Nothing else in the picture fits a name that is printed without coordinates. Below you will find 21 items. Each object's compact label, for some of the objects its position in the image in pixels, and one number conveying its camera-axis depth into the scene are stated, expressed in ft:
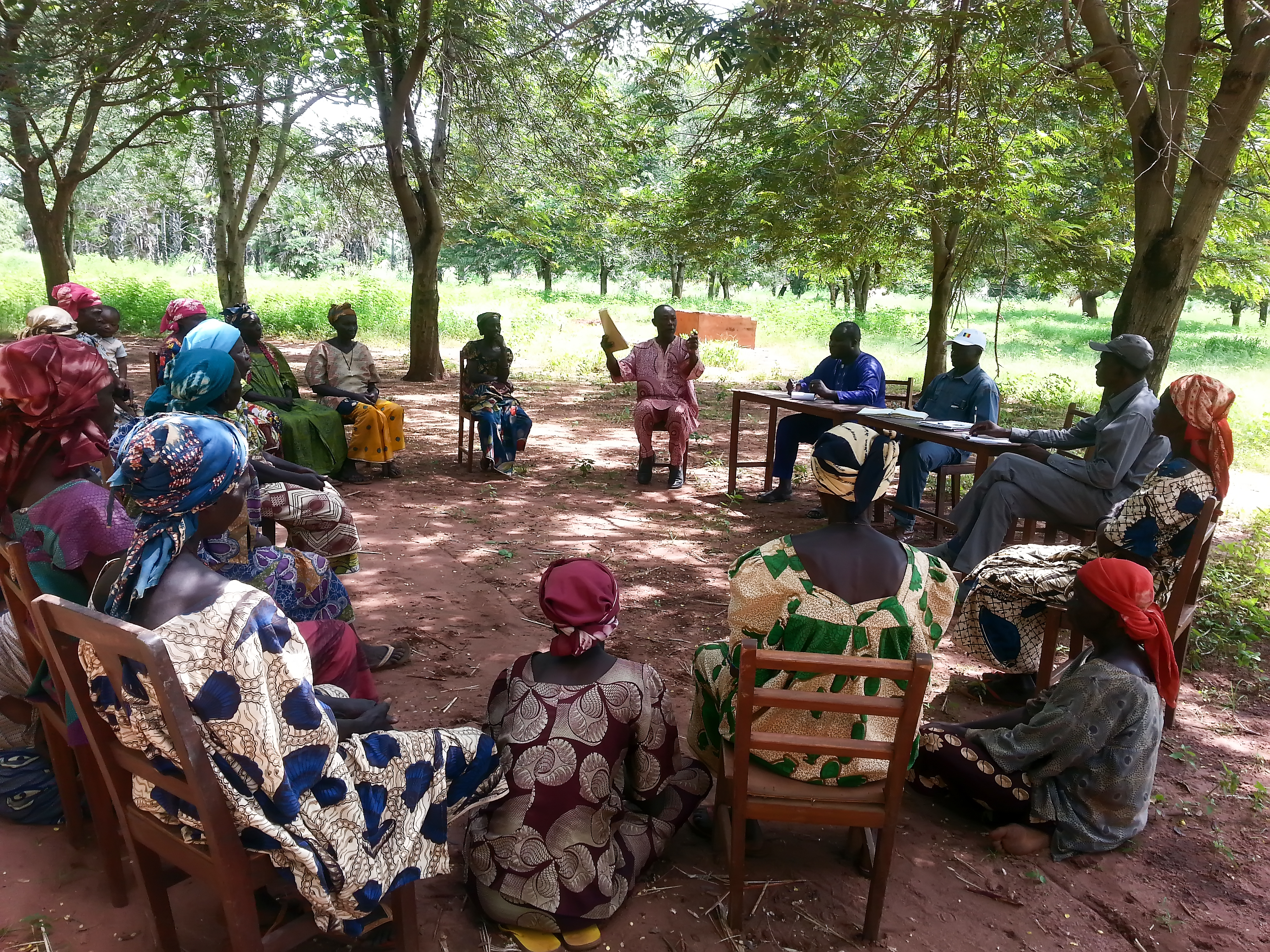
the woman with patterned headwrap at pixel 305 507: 13.21
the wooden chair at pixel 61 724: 7.41
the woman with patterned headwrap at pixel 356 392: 24.20
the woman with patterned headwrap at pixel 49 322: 18.12
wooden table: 16.99
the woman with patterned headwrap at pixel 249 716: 5.92
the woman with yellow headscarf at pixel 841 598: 8.06
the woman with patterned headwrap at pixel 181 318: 16.99
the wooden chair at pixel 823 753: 6.95
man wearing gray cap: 15.01
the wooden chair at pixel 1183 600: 10.98
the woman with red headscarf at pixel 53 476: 8.29
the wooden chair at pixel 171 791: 5.55
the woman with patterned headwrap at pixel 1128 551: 11.28
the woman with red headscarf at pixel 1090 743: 8.79
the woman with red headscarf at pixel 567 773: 7.52
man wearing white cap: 20.42
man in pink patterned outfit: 24.84
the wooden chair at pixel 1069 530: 16.03
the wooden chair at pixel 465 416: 25.63
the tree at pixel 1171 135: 15.40
